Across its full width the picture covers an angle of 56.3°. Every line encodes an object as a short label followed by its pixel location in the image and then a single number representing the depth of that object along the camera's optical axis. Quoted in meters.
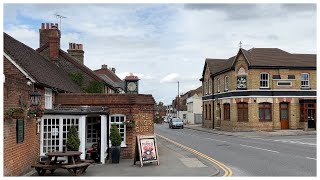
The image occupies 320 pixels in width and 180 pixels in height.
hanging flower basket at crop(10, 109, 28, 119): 8.29
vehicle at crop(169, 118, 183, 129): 40.79
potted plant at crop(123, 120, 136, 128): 12.82
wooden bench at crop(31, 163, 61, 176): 9.35
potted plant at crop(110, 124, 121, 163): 11.94
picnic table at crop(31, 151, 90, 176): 9.39
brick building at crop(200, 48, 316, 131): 29.81
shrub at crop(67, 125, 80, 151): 10.98
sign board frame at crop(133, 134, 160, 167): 11.39
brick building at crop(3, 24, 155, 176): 8.76
